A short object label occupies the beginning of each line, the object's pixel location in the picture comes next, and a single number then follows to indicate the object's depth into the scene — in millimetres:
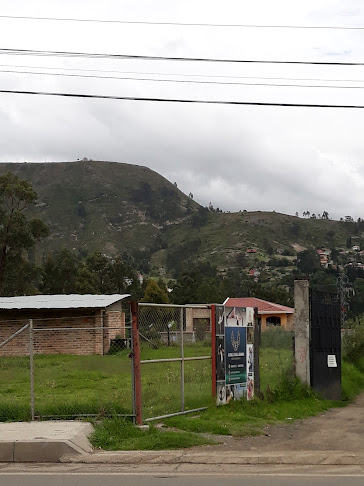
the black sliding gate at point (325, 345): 17797
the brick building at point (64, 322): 31156
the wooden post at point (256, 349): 16547
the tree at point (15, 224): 49938
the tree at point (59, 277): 62094
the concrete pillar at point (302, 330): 17516
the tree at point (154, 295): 62316
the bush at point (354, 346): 25484
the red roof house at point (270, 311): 62753
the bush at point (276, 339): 25370
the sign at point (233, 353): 14859
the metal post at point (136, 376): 12297
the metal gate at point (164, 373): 12453
